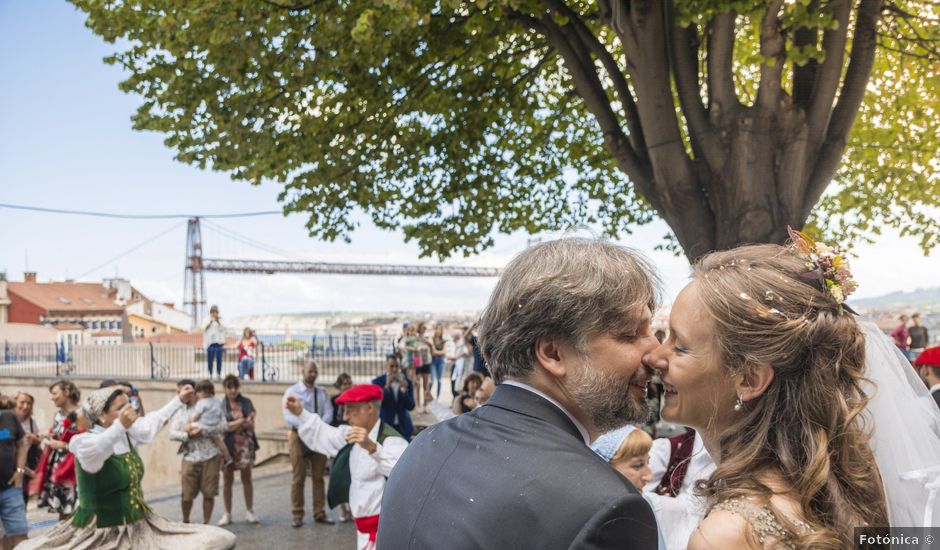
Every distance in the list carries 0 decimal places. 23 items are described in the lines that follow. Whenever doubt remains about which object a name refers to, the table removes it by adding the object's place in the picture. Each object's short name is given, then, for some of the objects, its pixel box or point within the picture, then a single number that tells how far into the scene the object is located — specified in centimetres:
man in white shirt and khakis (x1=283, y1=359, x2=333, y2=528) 986
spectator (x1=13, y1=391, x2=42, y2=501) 909
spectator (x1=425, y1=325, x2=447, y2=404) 1720
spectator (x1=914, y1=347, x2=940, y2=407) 664
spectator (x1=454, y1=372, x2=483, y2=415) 902
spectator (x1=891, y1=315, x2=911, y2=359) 1745
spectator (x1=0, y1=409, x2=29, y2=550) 718
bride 189
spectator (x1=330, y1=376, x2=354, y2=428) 1045
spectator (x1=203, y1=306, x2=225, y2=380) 1909
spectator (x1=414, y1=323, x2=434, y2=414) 1562
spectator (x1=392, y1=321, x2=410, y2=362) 1498
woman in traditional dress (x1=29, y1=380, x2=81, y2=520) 816
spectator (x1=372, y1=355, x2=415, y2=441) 994
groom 164
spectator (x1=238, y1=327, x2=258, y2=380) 1889
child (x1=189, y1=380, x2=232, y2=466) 950
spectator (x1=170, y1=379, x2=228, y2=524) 938
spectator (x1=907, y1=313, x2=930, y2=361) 1780
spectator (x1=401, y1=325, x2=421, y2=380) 1497
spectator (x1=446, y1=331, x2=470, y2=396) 1458
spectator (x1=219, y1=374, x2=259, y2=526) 993
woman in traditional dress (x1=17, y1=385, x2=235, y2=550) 646
